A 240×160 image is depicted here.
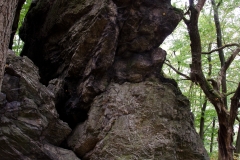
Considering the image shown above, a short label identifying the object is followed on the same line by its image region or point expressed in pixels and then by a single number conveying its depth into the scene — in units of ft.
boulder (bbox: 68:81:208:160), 20.66
